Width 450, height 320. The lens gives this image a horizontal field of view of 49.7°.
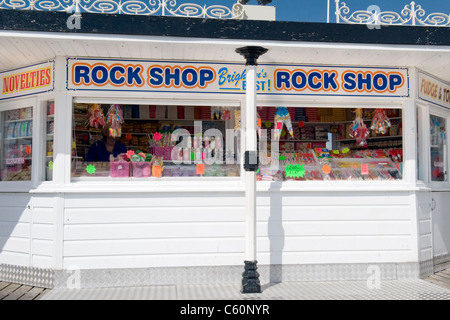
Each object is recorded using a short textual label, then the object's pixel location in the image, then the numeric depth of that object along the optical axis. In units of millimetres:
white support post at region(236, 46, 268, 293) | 5684
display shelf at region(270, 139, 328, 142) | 6967
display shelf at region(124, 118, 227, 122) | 6480
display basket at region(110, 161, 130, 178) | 6320
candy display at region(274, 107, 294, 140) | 6699
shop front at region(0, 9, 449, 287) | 5996
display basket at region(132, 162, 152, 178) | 6352
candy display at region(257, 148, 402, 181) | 6613
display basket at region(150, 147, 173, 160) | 6566
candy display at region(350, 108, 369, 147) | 7094
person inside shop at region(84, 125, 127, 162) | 6383
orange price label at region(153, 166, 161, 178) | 6346
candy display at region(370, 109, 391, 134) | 6945
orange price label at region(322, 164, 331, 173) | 6723
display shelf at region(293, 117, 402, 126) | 7012
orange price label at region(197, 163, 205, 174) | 6441
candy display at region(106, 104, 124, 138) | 6414
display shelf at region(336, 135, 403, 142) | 6863
